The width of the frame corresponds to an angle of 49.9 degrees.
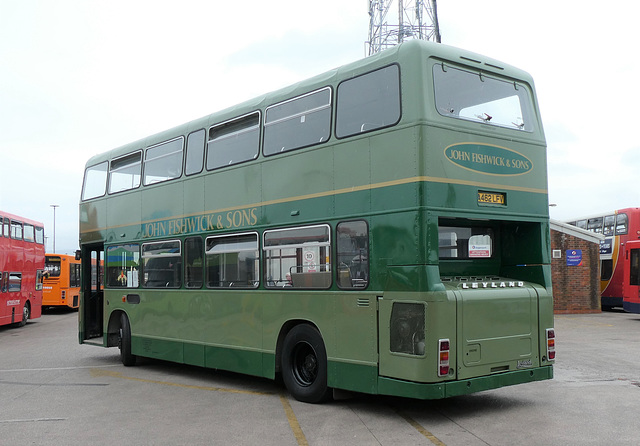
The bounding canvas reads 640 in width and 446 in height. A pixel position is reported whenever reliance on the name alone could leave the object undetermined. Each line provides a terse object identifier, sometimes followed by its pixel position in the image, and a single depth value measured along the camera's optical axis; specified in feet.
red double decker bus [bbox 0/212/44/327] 74.74
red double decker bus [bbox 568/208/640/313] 80.53
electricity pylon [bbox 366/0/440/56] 105.60
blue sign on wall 87.04
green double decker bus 25.76
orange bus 108.37
